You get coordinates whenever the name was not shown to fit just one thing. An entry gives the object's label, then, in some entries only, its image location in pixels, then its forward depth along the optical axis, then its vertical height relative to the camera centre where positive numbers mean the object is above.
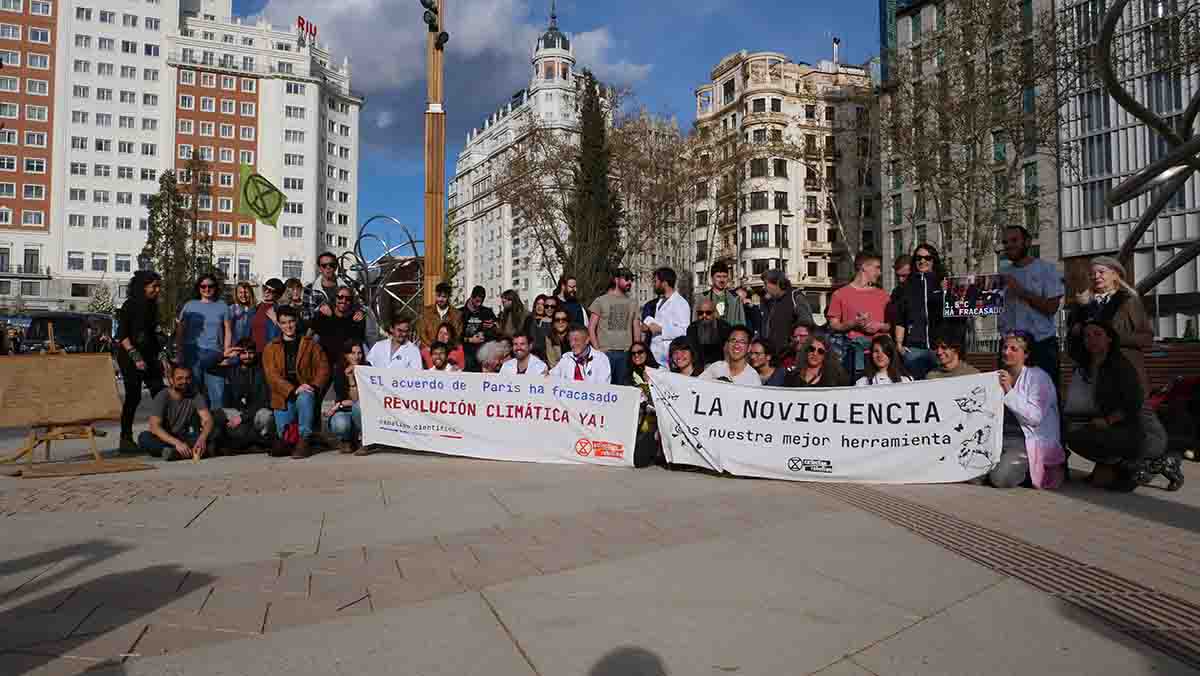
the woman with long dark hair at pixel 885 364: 7.93 -0.05
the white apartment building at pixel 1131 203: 35.84 +7.67
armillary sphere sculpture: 24.44 +2.39
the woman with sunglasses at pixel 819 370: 8.31 -0.11
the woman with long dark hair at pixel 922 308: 8.69 +0.52
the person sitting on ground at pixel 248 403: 9.33 -0.50
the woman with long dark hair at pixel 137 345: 8.95 +0.15
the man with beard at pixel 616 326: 9.96 +0.39
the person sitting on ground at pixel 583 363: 9.23 -0.05
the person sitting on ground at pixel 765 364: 8.56 -0.05
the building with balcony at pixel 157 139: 89.75 +24.79
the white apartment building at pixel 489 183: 113.06 +29.12
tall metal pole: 12.09 +2.50
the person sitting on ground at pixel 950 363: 7.87 -0.04
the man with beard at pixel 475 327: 10.88 +0.42
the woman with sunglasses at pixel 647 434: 8.65 -0.77
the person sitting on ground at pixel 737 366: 8.45 -0.07
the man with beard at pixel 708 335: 9.78 +0.28
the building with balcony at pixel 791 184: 65.75 +14.17
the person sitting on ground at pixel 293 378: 9.21 -0.21
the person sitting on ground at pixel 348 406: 9.55 -0.53
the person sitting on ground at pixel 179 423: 8.66 -0.67
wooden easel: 7.54 -0.75
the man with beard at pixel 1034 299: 7.91 +0.56
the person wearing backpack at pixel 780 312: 9.93 +0.55
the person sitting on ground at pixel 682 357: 8.84 +0.02
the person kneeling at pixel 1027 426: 7.12 -0.58
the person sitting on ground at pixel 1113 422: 6.90 -0.52
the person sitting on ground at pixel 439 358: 9.80 +0.01
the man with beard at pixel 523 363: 9.43 -0.05
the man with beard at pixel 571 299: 10.98 +0.80
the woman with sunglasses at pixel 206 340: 9.65 +0.22
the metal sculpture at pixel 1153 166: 8.05 +1.94
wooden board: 7.43 -0.29
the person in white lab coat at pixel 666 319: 10.20 +0.48
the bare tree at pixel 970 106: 24.25 +7.72
